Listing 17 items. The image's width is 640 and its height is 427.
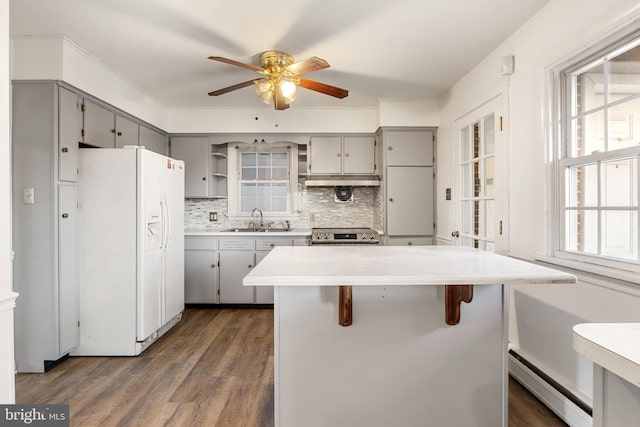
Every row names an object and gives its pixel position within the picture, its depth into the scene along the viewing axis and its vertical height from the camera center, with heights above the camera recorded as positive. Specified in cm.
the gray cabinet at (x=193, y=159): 434 +69
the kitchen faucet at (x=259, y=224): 459 -16
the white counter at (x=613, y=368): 69 -33
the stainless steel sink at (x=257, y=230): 444 -24
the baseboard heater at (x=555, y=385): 180 -103
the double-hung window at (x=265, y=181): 473 +44
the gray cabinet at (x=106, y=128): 285 +79
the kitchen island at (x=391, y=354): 160 -69
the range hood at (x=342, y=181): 428 +40
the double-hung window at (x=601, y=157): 164 +29
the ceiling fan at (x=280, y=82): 262 +104
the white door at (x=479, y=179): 267 +30
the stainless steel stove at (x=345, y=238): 412 -32
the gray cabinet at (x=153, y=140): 374 +85
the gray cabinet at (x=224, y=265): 408 -64
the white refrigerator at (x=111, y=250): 277 -31
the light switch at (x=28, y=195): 248 +13
